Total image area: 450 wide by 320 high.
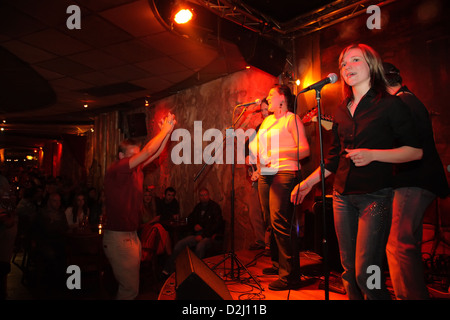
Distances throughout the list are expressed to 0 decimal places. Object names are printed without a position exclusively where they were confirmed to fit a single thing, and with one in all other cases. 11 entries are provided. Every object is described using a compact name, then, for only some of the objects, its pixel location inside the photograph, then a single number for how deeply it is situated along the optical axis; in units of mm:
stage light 3861
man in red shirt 2385
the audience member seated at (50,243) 4691
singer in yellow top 2658
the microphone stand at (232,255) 2911
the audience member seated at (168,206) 6236
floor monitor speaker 1827
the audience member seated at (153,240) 4430
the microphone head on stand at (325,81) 1842
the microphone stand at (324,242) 1751
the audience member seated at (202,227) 4887
